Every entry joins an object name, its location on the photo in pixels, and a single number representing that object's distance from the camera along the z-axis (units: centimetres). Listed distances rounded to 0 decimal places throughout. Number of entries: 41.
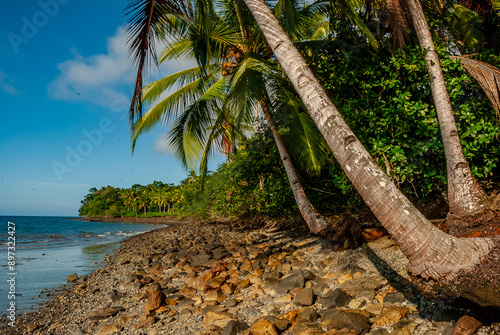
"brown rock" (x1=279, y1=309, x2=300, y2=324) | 369
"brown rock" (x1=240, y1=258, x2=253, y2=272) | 603
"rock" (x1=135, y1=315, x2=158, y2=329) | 438
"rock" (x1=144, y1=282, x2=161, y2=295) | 525
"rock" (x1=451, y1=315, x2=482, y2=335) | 265
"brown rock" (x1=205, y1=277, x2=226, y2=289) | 529
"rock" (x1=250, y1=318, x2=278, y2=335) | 344
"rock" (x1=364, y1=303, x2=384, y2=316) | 345
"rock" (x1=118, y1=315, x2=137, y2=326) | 469
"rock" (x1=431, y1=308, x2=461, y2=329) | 299
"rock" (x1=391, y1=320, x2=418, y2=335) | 295
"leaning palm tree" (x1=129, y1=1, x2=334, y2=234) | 612
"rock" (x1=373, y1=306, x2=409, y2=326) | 321
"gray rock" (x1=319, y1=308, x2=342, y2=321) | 351
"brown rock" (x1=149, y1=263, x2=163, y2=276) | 746
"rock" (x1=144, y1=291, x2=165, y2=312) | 487
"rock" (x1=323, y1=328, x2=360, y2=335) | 306
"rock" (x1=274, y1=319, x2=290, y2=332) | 354
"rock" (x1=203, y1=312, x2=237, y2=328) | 393
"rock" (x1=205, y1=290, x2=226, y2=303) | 481
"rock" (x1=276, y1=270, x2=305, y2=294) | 469
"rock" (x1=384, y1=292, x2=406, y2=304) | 357
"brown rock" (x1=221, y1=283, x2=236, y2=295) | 505
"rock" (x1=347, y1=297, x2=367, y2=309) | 368
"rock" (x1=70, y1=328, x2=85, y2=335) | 460
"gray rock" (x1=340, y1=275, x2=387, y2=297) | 400
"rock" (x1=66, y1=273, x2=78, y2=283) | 813
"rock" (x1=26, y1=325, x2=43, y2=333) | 506
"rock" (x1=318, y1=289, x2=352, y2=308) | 384
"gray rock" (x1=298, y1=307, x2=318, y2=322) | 363
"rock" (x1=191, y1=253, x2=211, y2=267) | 734
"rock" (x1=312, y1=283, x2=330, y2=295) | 437
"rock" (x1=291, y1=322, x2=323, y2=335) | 329
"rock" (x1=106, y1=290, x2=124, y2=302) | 589
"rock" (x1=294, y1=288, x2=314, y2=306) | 409
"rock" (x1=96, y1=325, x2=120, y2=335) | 439
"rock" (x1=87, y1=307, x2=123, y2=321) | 503
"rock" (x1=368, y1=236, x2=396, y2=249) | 548
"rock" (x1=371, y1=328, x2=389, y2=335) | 301
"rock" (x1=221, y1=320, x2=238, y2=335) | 362
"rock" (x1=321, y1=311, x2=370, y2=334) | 317
